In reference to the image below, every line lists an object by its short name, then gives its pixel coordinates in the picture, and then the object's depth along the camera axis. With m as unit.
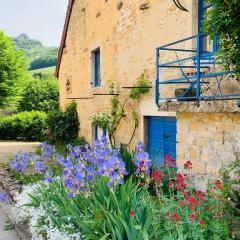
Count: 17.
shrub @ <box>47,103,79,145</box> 15.86
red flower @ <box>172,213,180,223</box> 3.54
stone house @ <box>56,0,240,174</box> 6.00
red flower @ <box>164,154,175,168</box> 5.06
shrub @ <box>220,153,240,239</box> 4.46
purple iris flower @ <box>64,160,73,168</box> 4.64
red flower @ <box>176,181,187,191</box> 4.06
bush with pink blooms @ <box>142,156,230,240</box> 3.88
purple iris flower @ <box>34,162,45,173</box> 6.29
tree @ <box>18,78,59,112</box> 37.66
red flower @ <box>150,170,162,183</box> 4.25
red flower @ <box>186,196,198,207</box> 3.65
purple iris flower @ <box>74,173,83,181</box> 4.42
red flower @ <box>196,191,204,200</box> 3.96
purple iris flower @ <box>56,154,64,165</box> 6.01
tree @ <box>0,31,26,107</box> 29.28
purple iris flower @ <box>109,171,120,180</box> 4.18
